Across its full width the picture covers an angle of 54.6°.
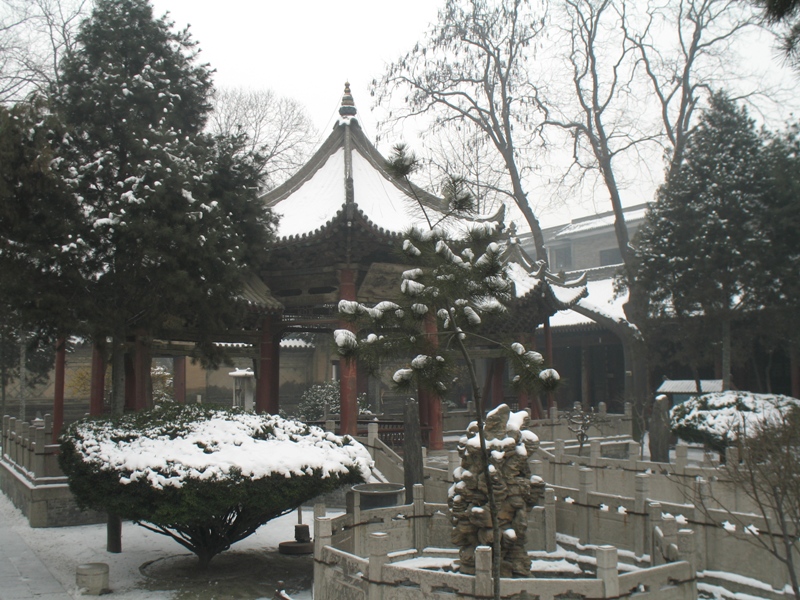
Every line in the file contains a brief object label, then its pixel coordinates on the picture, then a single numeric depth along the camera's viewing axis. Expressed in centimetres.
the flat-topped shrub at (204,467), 729
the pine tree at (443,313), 570
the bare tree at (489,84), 2169
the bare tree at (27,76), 1428
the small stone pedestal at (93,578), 757
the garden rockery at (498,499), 722
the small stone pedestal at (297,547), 916
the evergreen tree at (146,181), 932
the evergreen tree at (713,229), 1641
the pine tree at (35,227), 888
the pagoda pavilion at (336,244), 1259
